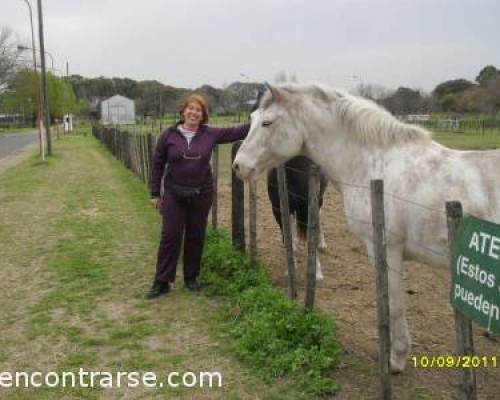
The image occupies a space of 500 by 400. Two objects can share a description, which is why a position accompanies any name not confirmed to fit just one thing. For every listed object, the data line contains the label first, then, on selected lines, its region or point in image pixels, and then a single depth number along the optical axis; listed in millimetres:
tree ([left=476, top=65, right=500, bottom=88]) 65750
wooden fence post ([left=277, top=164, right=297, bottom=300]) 4691
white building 76119
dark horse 5465
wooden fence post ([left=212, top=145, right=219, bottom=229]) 6344
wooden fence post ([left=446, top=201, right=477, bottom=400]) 2389
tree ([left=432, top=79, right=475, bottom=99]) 67325
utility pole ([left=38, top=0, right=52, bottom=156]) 20250
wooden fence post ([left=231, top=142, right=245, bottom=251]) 5766
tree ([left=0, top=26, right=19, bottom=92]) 47406
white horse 3074
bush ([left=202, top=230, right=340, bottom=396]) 3512
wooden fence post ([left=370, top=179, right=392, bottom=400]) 2934
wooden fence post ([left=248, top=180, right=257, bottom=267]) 5359
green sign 2061
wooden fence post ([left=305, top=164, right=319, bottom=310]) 3867
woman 4855
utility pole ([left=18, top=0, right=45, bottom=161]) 20572
